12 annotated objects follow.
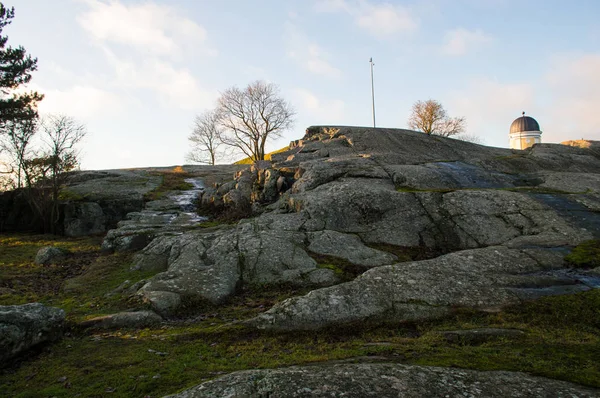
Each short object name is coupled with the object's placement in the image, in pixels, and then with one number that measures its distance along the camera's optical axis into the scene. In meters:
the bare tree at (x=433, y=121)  71.25
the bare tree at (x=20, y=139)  29.17
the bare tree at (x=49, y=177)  29.39
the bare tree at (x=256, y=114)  65.19
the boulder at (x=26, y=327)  9.06
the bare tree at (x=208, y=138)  77.94
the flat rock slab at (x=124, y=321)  11.32
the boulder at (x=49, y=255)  20.62
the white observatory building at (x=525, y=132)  89.69
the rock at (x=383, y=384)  6.09
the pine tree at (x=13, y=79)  27.61
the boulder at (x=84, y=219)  29.42
